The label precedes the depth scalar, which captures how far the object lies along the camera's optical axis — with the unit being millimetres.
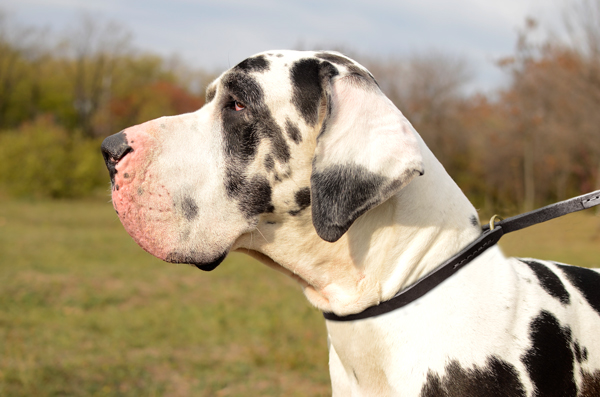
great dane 1773
